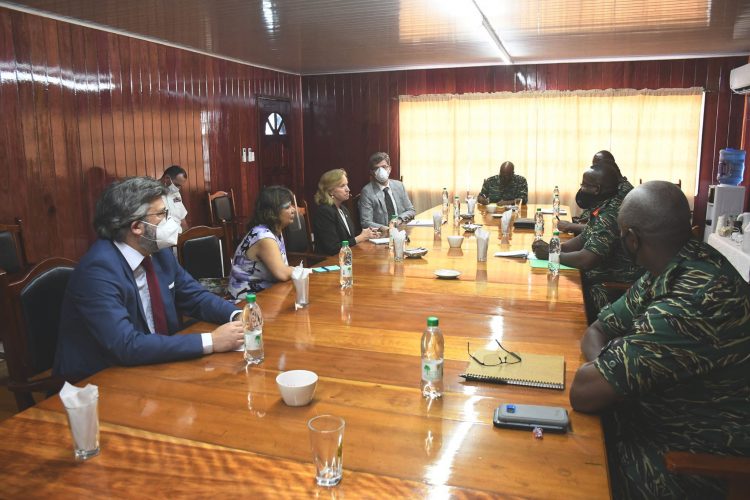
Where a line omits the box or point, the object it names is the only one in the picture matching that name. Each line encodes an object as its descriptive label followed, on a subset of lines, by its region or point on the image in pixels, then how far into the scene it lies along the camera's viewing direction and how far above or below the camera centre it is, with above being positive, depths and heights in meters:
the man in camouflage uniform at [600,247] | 3.04 -0.50
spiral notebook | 1.62 -0.61
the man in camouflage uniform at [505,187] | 6.80 -0.41
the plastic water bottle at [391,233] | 3.61 -0.48
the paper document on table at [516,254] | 3.49 -0.60
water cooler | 6.59 -0.55
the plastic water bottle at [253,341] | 1.79 -0.56
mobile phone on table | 1.36 -0.61
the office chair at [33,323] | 1.96 -0.57
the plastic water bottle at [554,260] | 2.95 -0.53
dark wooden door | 7.84 +0.13
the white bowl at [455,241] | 3.86 -0.57
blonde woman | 4.39 -0.48
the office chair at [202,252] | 3.20 -0.54
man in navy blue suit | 1.82 -0.48
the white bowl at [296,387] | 1.48 -0.58
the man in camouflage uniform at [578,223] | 3.95 -0.56
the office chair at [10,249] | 3.90 -0.62
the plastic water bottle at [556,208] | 5.92 -0.57
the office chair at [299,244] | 4.32 -0.68
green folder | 3.13 -0.60
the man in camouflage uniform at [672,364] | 1.38 -0.49
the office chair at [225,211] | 6.59 -0.64
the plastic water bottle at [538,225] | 4.18 -0.52
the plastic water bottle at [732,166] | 7.07 -0.18
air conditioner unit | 6.15 +0.75
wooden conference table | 1.16 -0.63
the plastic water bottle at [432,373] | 1.53 -0.56
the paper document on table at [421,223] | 5.09 -0.60
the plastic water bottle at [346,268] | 2.77 -0.53
